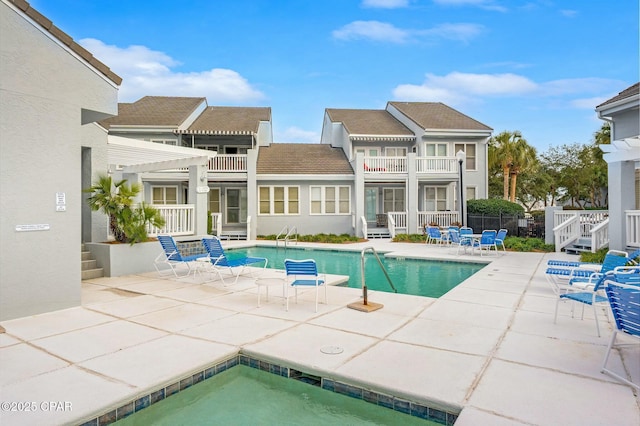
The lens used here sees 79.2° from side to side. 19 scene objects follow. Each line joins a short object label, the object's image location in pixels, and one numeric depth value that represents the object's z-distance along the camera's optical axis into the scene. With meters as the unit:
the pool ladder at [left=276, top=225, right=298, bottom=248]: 22.92
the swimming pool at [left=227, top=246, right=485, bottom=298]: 10.52
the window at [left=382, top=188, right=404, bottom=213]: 26.52
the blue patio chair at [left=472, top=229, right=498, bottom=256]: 15.23
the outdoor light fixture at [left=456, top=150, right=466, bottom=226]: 20.69
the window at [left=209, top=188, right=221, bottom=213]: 25.56
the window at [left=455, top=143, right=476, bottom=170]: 26.11
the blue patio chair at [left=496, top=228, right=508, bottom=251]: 15.86
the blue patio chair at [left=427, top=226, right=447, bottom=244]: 18.56
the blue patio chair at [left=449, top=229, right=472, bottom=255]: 16.05
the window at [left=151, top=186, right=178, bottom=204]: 24.59
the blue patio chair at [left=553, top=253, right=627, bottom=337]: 5.69
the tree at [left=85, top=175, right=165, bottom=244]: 10.72
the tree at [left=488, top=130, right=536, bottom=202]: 32.03
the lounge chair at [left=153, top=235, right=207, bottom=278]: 10.55
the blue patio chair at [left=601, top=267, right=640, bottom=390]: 4.04
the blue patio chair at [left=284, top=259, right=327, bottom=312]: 7.28
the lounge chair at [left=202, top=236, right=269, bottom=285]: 9.67
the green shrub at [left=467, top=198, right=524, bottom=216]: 22.11
